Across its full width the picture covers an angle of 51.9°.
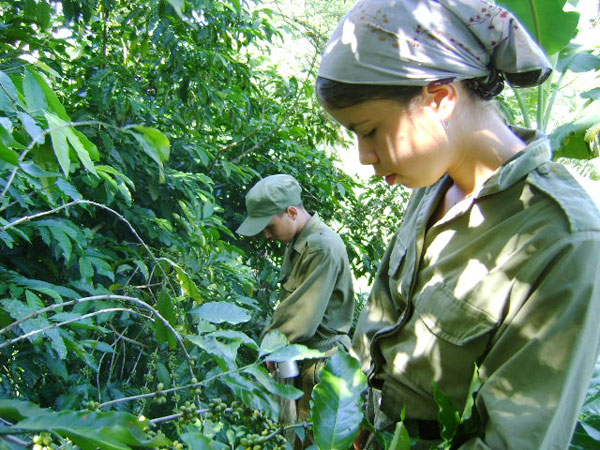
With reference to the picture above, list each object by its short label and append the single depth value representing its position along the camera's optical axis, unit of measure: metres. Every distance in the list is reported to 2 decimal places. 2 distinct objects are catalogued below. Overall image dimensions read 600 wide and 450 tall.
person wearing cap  3.72
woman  1.08
